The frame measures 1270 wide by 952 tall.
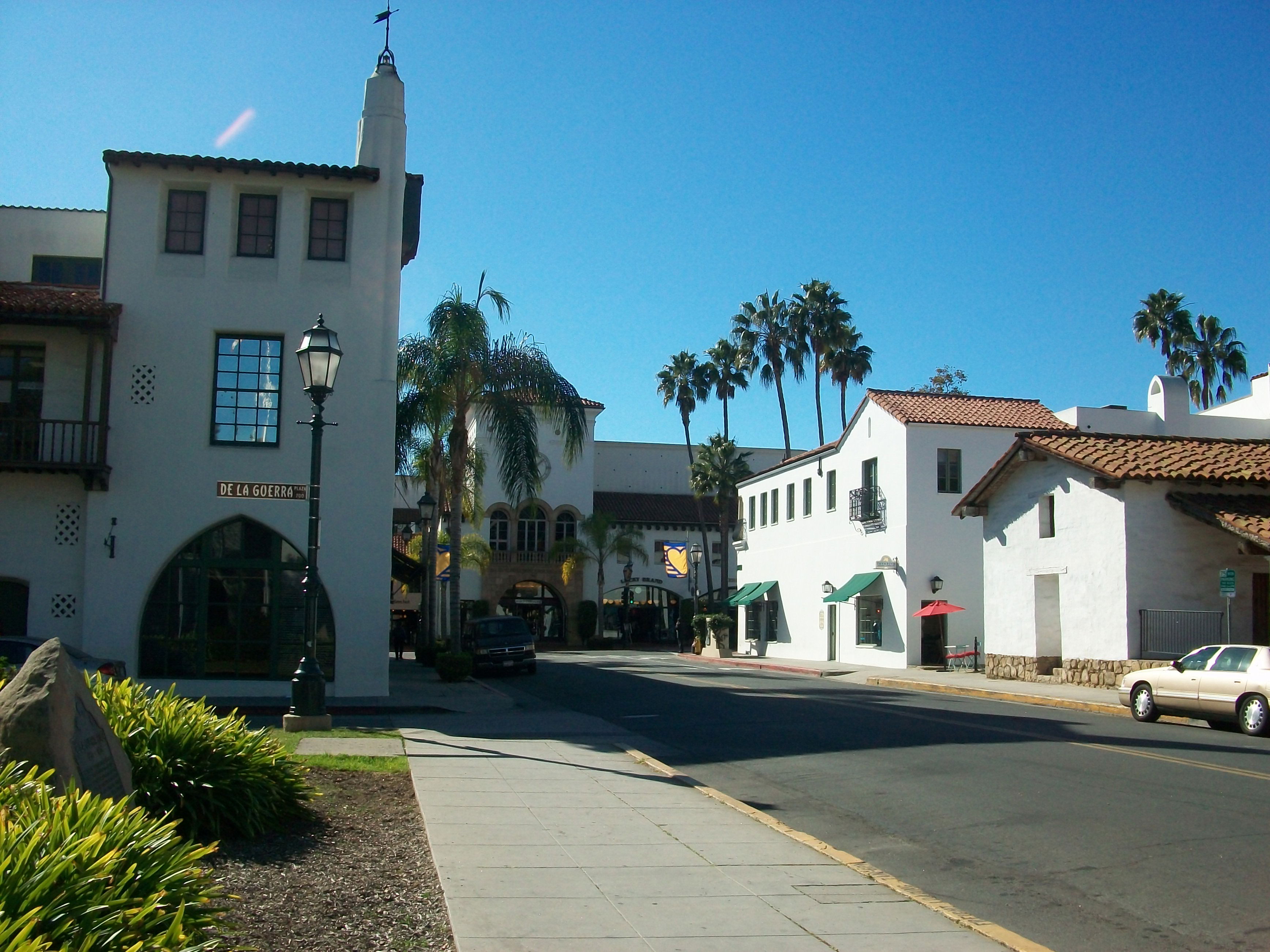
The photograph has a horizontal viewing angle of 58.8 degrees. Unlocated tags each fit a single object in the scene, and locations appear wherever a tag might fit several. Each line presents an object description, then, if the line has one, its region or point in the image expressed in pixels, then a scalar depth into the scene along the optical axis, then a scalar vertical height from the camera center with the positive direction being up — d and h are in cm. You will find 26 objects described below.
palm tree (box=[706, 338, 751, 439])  6900 +1353
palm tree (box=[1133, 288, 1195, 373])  5603 +1397
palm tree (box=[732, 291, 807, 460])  6272 +1452
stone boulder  567 -77
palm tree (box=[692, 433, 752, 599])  6131 +665
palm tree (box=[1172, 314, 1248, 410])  5556 +1209
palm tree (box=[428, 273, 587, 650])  2803 +502
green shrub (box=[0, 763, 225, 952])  379 -109
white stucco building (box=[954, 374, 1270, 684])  2502 +127
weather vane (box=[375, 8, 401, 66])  2375 +1206
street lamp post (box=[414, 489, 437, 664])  3131 +63
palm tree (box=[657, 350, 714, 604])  6988 +1312
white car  1673 -133
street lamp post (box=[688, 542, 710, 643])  5959 +209
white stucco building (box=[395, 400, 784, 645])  6538 +237
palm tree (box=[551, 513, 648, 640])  6488 +263
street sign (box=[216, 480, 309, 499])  2078 +175
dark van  3189 -154
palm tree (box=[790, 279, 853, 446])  6028 +1496
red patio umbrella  3503 -31
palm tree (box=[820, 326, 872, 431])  6012 +1259
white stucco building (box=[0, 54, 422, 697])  2088 +293
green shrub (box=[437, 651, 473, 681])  2622 -177
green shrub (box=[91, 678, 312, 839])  784 -134
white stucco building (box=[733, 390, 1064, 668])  3656 +243
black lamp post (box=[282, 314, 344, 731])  1470 +42
